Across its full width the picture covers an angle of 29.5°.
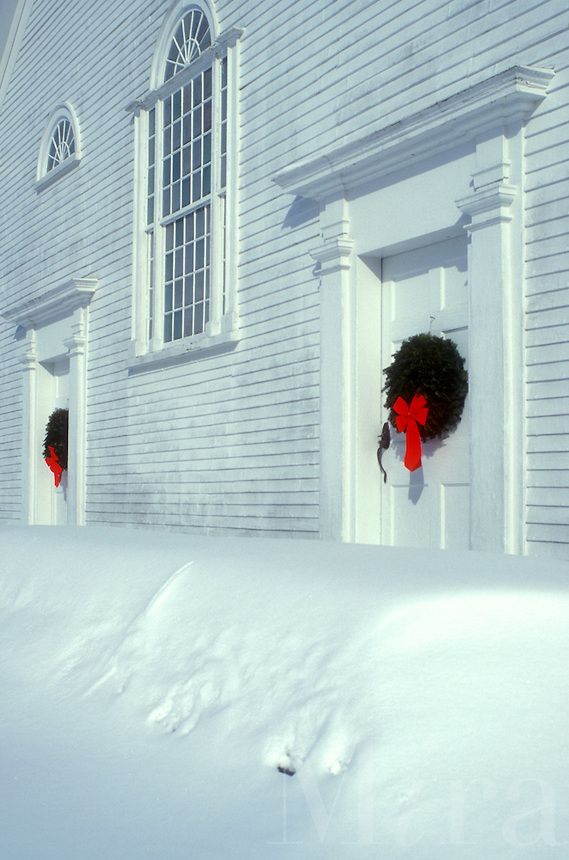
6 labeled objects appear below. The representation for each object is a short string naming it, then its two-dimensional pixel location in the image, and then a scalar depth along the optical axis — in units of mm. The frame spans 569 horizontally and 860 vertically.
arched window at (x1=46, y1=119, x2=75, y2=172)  13156
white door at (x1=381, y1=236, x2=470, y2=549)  7039
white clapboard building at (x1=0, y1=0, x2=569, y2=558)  6383
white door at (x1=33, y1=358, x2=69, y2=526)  13422
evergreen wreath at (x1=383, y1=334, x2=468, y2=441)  6895
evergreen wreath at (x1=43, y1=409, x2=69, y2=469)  12930
